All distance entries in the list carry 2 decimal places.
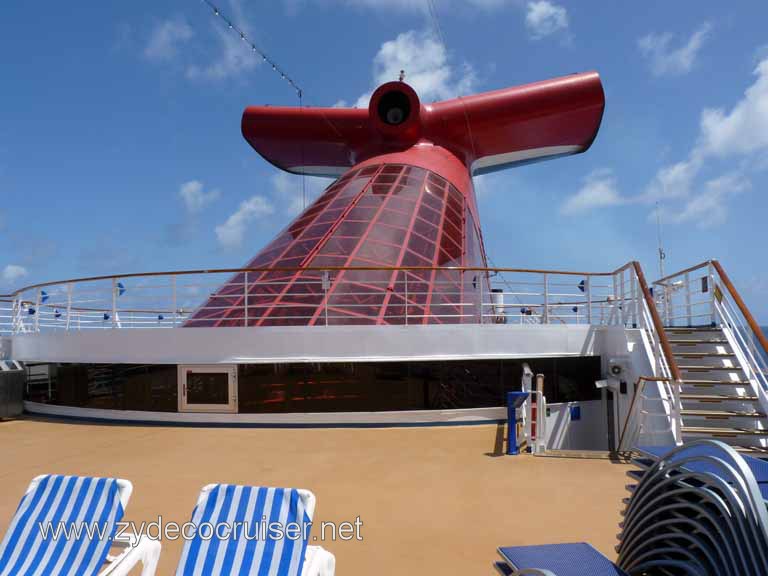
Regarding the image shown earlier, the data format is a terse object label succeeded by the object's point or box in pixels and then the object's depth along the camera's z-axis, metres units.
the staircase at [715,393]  5.04
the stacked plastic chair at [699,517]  1.64
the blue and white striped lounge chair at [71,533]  2.48
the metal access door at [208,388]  6.65
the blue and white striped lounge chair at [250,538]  2.31
